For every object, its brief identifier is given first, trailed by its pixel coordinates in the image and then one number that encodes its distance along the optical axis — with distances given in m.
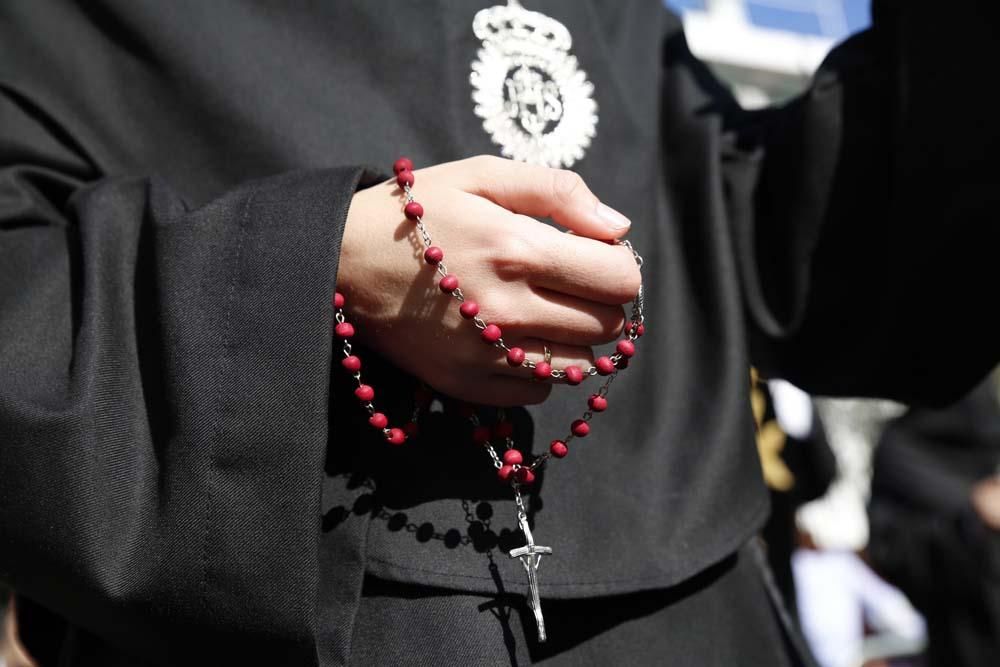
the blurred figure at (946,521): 2.08
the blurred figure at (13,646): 0.84
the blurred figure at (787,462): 1.32
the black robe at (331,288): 0.59
